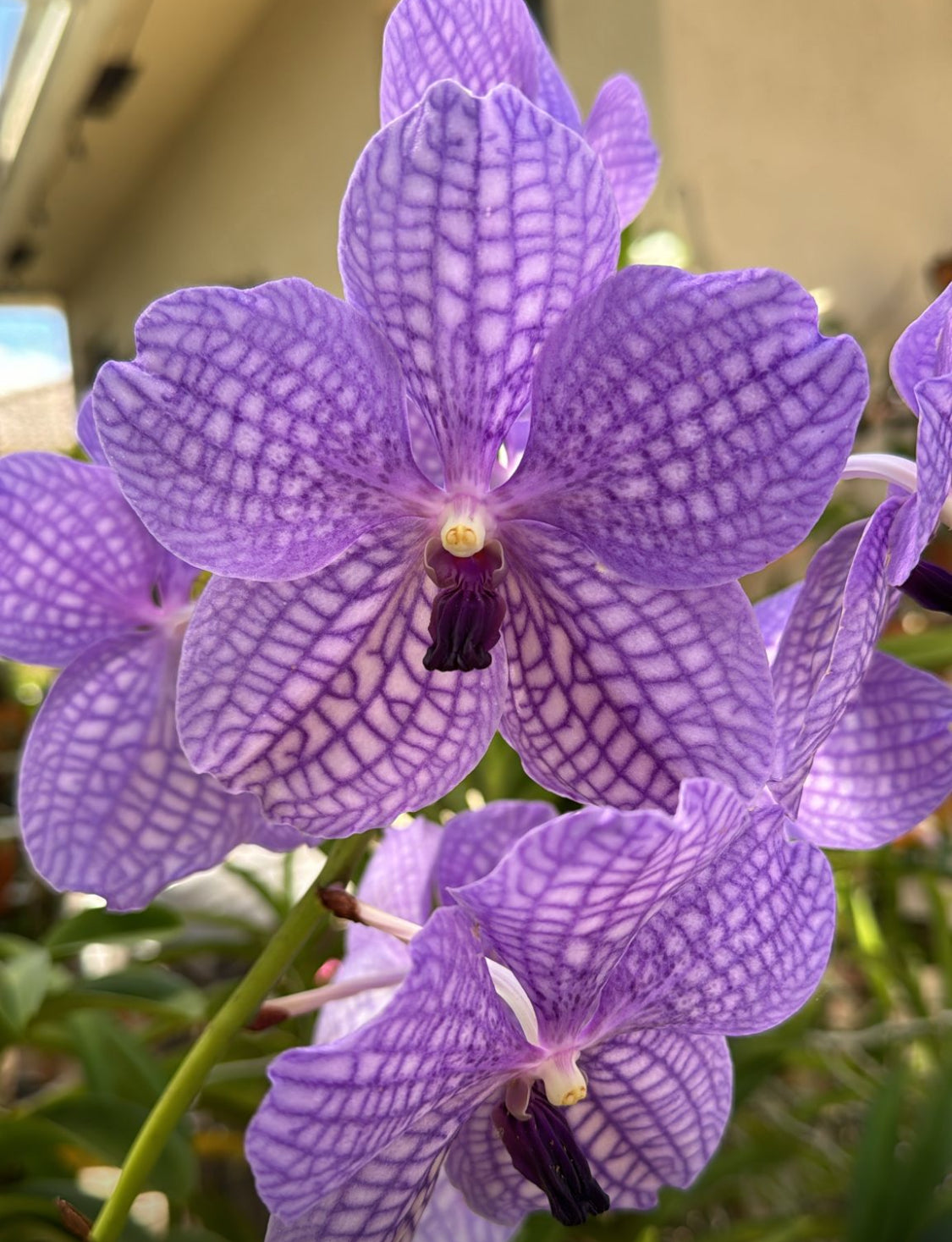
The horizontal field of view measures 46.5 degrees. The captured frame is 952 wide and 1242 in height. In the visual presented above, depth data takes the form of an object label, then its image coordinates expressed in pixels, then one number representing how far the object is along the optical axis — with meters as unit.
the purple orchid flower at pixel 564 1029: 0.29
